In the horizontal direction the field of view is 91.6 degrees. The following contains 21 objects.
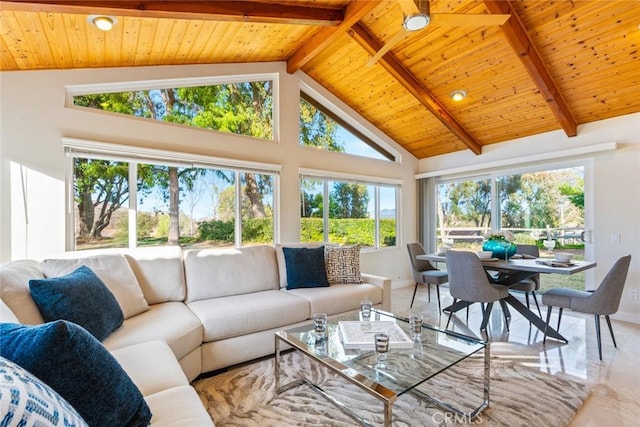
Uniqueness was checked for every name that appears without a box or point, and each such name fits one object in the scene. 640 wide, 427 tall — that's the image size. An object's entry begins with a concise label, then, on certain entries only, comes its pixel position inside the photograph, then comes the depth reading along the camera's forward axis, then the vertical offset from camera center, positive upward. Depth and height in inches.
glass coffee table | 59.9 -31.7
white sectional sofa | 59.3 -29.0
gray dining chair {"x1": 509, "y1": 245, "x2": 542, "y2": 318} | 139.7 -31.2
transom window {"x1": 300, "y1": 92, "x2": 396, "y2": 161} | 184.1 +51.9
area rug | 72.7 -47.6
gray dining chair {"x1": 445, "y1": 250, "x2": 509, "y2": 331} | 119.1 -26.7
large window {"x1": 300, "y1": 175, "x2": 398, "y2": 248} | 180.7 +2.1
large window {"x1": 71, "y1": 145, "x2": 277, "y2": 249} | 120.0 +5.5
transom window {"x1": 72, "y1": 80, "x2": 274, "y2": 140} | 125.2 +50.3
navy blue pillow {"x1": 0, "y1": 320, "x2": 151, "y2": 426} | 36.3 -18.8
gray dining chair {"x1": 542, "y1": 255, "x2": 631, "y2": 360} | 102.6 -28.0
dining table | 109.7 -19.9
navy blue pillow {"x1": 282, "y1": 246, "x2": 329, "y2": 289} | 125.0 -21.6
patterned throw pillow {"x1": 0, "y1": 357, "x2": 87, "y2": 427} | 23.7 -15.3
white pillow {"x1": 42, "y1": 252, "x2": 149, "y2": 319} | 86.3 -16.8
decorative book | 72.7 -29.9
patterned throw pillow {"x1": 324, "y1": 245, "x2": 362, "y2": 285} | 133.0 -21.5
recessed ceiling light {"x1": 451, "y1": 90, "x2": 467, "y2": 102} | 159.5 +61.9
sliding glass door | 165.0 +2.4
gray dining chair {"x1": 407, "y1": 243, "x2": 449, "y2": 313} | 155.6 -30.2
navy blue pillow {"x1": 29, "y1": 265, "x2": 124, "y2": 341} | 68.2 -19.6
